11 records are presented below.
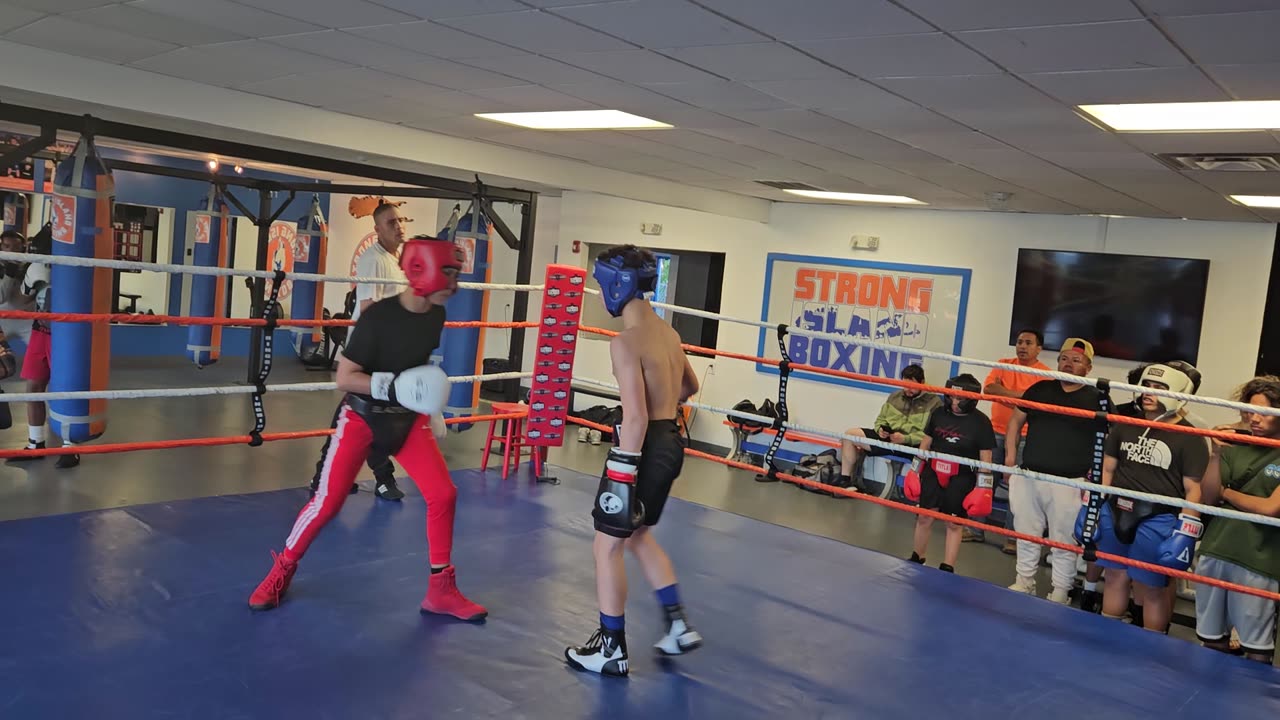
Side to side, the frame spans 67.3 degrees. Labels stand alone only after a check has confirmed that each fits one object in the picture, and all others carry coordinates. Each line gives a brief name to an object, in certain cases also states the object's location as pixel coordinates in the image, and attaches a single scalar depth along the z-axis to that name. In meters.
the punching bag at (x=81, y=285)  4.44
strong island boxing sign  7.12
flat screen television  6.05
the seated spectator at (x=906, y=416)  5.99
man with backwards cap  4.11
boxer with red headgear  2.68
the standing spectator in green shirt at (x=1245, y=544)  3.10
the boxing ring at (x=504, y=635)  2.24
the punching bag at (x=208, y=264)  9.23
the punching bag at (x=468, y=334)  6.79
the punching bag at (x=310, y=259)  9.73
